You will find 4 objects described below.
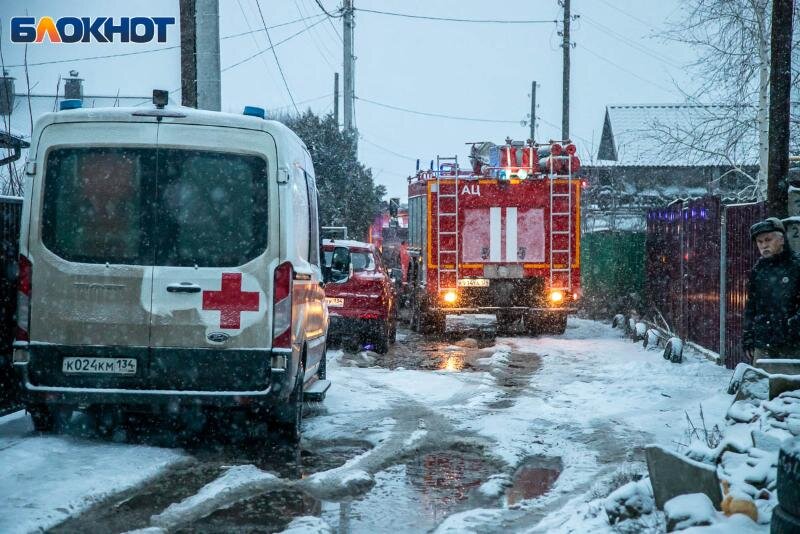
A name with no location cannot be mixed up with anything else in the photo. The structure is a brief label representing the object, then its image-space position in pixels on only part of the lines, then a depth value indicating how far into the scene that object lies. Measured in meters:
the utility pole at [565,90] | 34.22
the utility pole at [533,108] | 56.03
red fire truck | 18.53
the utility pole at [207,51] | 13.72
